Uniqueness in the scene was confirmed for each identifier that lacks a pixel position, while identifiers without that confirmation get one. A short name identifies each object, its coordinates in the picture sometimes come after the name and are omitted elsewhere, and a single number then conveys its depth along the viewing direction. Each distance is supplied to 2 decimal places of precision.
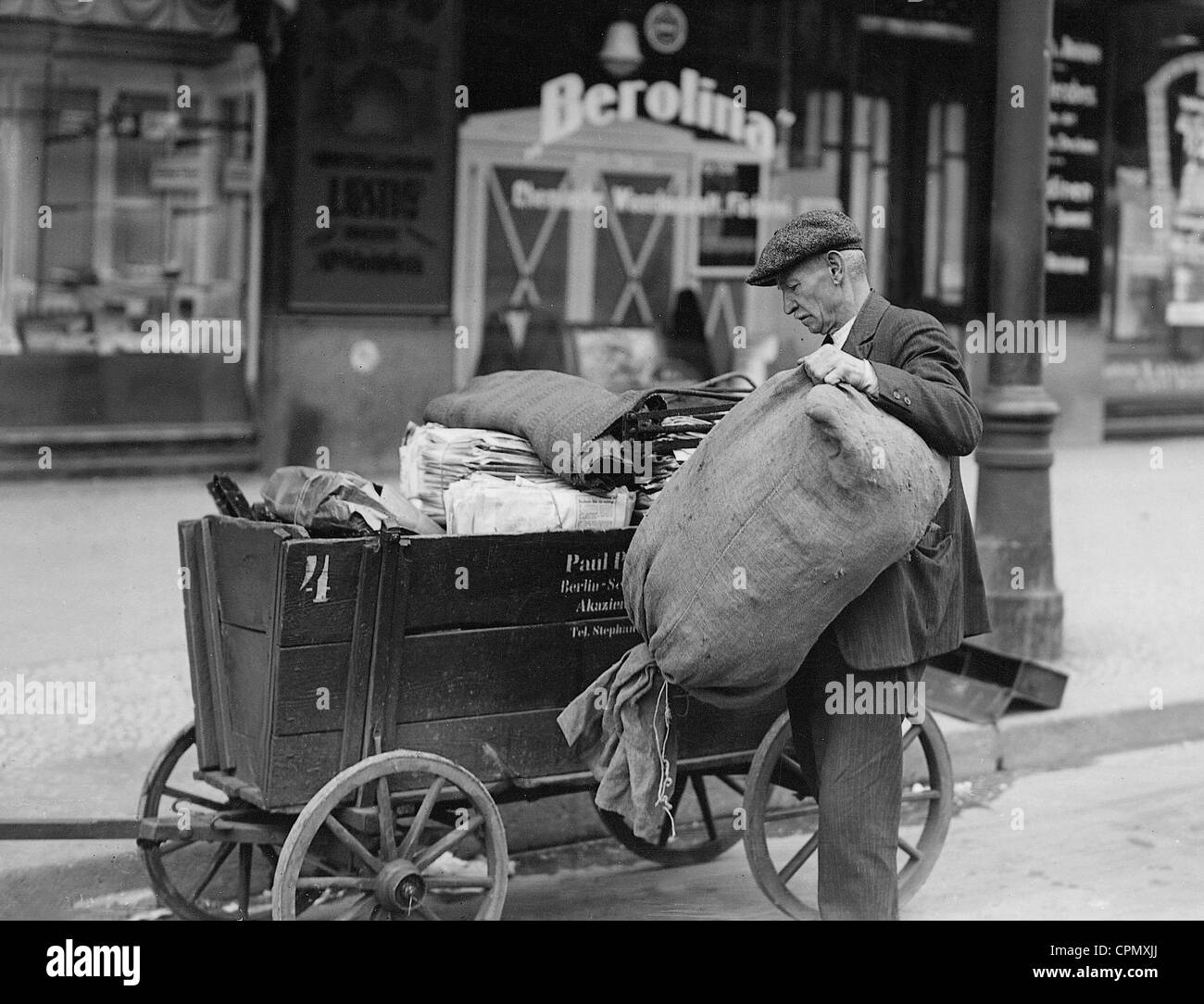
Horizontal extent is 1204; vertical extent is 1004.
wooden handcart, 4.14
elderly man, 4.00
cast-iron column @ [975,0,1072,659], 7.34
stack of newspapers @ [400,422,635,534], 4.47
